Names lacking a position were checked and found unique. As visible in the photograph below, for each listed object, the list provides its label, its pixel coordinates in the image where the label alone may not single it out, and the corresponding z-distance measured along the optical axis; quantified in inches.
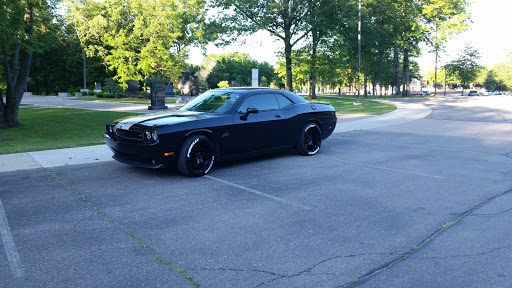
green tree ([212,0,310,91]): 1275.8
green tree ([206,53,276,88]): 3693.4
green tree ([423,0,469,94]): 1825.8
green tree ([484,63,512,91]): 4852.4
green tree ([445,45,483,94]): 2878.9
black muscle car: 253.3
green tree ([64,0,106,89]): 2142.5
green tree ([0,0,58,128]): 500.4
